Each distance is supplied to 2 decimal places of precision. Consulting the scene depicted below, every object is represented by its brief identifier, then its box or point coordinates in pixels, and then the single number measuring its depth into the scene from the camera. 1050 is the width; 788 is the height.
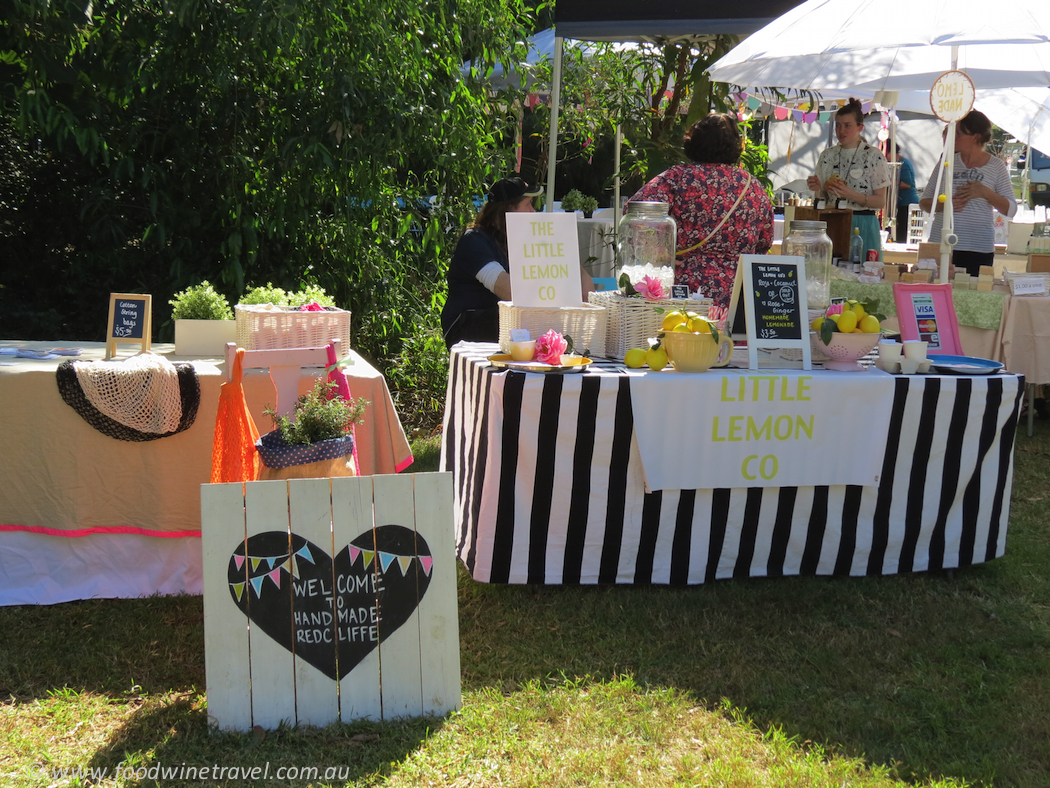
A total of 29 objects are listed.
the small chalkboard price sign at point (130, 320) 3.18
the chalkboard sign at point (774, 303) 3.19
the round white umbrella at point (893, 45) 3.91
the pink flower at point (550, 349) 3.06
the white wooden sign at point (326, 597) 2.28
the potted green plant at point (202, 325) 3.30
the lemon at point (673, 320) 3.12
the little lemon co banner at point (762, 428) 3.04
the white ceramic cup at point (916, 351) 3.31
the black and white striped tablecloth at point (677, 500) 3.03
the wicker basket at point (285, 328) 3.09
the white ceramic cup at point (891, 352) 3.26
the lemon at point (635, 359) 3.15
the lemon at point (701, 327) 3.04
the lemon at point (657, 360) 3.11
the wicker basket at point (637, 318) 3.25
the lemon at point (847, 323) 3.20
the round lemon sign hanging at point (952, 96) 4.38
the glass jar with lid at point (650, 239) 3.44
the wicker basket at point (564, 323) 3.28
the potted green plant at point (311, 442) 2.48
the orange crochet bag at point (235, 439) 2.62
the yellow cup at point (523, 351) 3.08
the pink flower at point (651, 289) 3.22
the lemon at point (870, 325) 3.18
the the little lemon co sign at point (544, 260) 3.28
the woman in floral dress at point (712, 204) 3.88
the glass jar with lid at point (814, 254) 3.60
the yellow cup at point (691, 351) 3.05
